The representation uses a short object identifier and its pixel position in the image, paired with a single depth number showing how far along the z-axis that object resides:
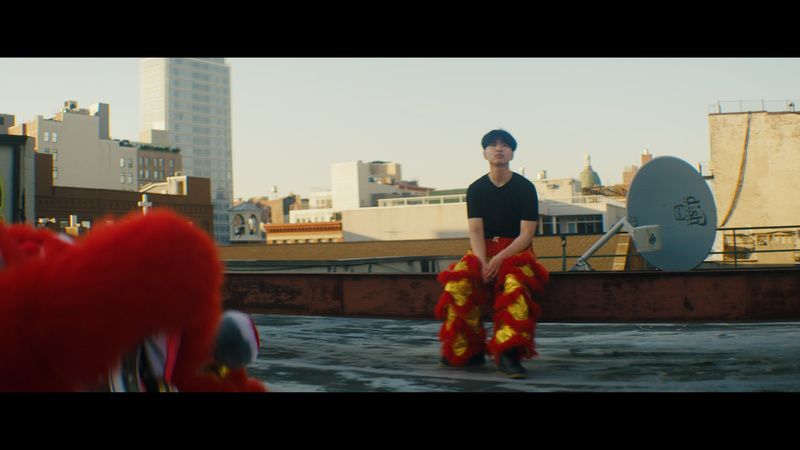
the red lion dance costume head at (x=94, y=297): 1.37
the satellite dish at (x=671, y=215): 10.63
